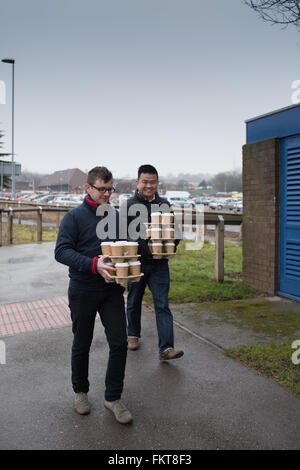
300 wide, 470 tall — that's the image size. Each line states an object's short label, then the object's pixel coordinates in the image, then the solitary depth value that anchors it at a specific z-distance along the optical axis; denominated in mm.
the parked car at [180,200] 50219
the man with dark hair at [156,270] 4243
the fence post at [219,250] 7660
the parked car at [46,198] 52300
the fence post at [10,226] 12788
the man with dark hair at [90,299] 3273
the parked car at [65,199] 48312
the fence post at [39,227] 13617
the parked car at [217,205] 52438
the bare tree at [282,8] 5523
